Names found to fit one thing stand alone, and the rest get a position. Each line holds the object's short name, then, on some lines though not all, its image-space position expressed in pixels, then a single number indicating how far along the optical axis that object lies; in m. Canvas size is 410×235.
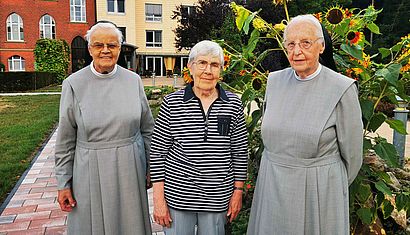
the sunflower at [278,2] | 2.59
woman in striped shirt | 2.07
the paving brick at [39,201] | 4.30
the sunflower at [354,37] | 2.39
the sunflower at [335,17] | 2.35
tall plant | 2.26
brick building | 29.75
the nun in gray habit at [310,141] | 1.83
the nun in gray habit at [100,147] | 2.18
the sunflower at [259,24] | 2.53
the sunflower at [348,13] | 2.49
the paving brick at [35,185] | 4.90
